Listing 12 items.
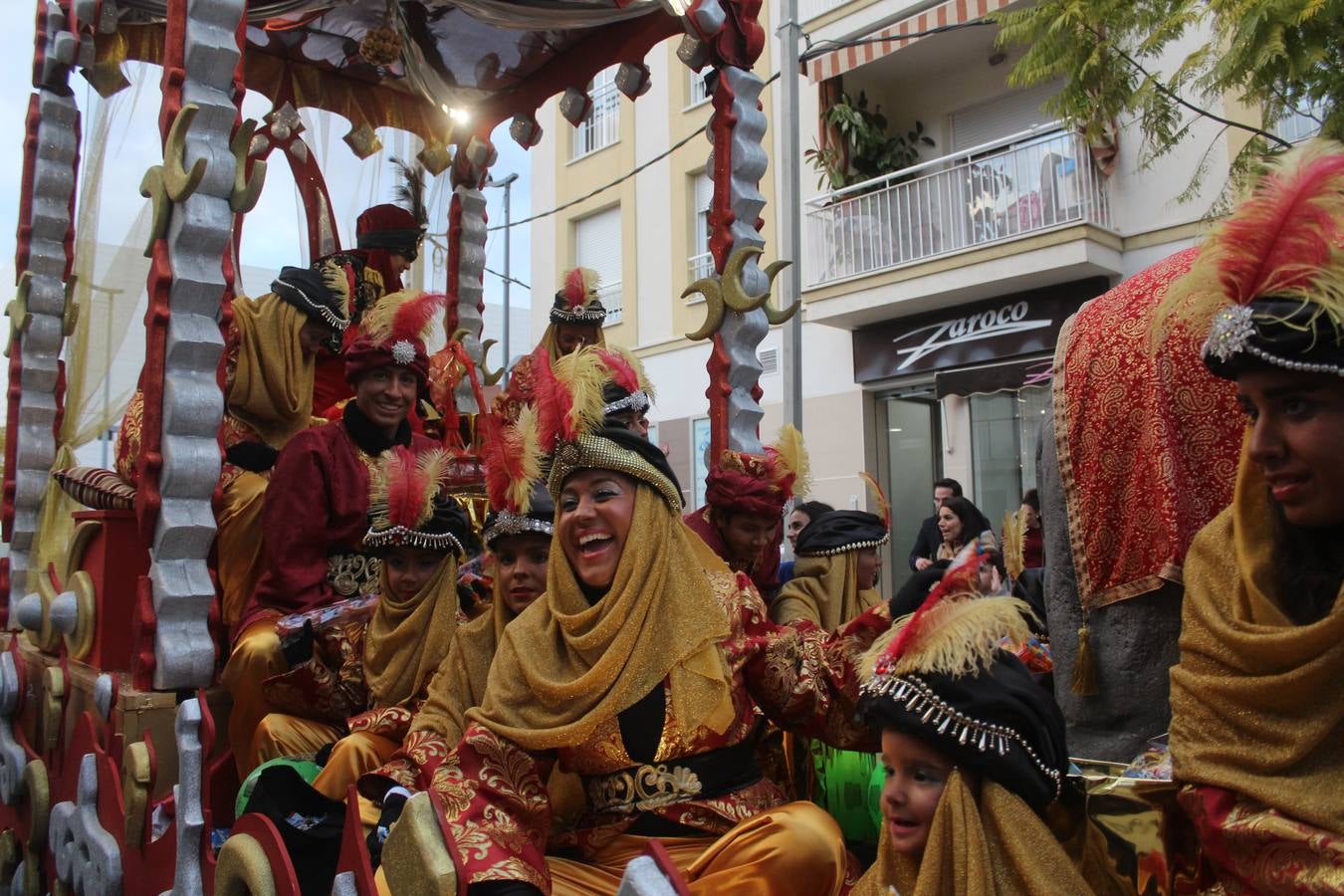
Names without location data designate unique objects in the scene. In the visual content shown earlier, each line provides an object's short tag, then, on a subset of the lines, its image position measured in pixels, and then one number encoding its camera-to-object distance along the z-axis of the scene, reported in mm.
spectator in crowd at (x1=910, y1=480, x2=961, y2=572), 7449
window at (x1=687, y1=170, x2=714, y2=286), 13742
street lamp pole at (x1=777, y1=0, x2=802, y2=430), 8867
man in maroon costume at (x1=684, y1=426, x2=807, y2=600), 3684
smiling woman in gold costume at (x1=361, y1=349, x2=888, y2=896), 2240
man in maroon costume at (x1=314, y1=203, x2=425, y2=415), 5438
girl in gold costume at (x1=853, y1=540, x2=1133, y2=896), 1697
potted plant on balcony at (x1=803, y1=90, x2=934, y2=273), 11906
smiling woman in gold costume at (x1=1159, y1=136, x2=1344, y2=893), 1437
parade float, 3342
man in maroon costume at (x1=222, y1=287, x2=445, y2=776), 3484
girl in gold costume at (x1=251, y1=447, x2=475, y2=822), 3295
